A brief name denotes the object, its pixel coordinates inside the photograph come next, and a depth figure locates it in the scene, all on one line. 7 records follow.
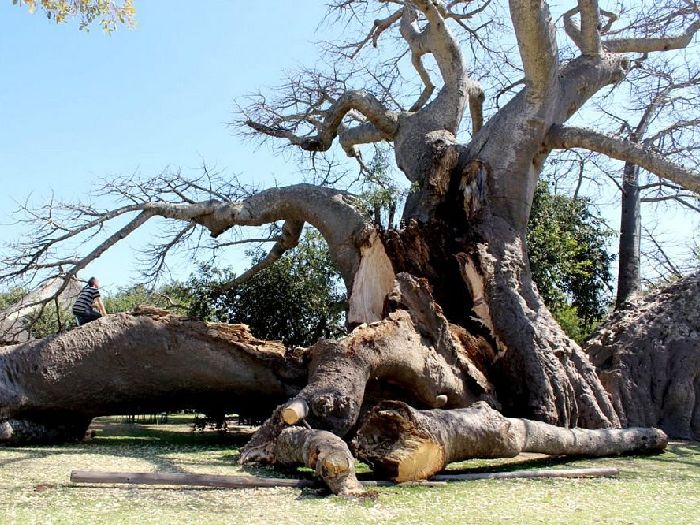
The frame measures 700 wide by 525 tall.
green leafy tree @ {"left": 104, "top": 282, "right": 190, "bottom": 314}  12.47
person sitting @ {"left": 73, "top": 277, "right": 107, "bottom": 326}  9.06
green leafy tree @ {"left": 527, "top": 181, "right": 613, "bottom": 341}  14.52
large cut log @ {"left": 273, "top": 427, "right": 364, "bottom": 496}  4.64
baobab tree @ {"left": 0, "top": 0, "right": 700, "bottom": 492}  6.52
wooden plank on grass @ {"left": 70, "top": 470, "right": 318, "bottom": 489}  4.52
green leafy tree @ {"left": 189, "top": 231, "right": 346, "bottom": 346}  13.19
